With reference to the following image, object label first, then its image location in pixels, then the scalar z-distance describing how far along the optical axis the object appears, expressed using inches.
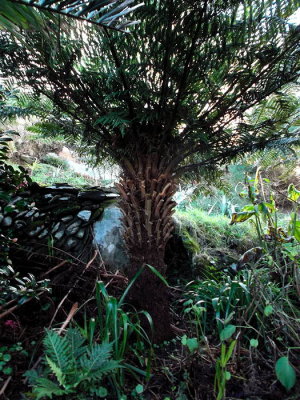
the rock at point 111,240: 76.0
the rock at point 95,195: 89.6
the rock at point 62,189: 91.5
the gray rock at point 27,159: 202.1
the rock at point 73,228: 79.7
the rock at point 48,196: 87.0
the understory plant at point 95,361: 35.9
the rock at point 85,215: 82.4
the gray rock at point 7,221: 75.5
